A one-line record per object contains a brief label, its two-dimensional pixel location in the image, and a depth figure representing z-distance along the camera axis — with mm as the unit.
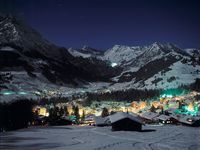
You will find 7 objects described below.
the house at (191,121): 82916
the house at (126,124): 58104
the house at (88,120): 90929
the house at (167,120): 94572
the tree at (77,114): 101733
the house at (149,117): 98927
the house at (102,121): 76767
